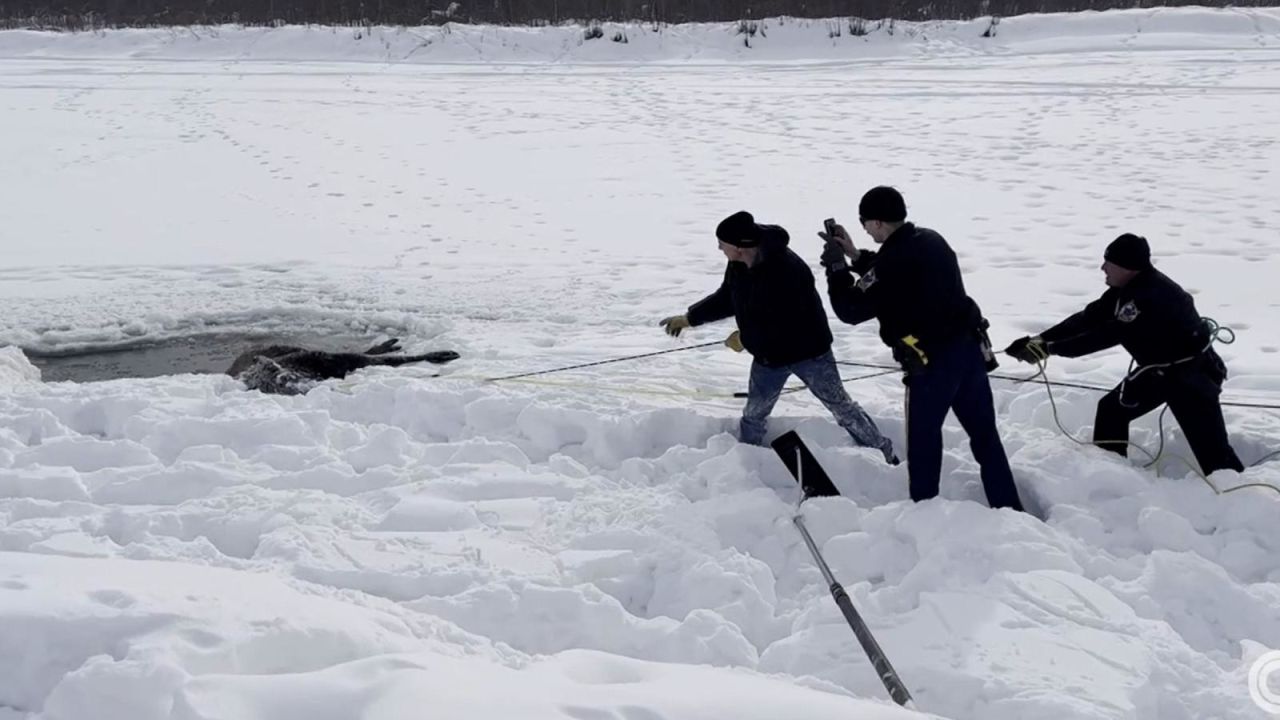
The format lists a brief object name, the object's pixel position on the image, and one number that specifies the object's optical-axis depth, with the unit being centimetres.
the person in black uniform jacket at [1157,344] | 517
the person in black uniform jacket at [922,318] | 495
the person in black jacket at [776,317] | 543
